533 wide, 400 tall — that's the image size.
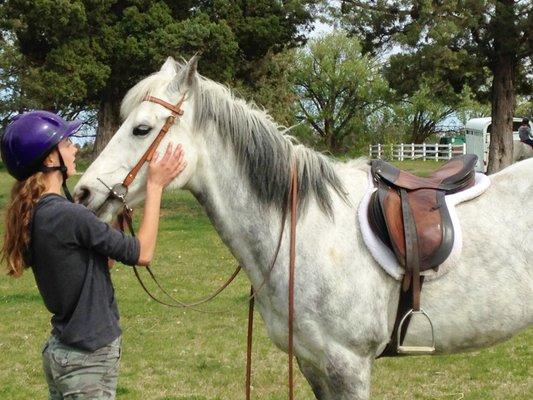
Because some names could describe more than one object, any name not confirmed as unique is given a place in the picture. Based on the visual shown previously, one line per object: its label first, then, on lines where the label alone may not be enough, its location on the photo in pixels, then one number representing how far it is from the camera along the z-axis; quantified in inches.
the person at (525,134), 665.6
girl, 112.1
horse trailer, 1297.4
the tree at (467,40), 648.4
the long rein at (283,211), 125.6
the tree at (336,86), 1956.2
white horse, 128.5
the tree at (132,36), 773.3
